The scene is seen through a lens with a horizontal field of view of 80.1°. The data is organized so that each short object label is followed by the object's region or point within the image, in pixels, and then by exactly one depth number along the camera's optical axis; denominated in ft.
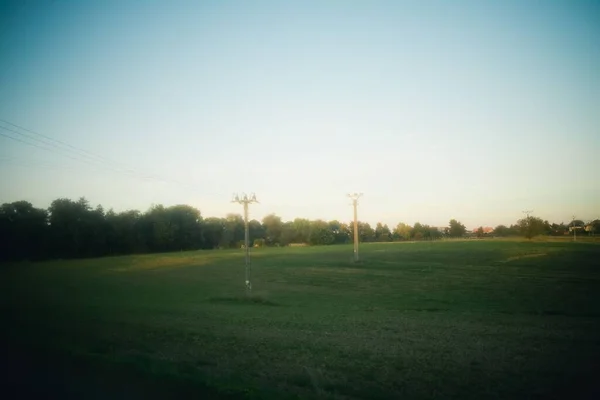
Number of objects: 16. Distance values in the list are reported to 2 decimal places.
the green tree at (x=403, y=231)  638.94
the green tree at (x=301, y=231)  556.51
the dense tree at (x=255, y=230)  536.66
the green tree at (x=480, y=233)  590.72
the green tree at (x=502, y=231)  501.76
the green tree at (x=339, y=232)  575.79
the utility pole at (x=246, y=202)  115.11
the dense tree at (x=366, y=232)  590.55
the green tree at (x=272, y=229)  561.43
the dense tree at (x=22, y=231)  274.73
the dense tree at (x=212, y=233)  456.41
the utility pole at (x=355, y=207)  203.42
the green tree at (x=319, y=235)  543.80
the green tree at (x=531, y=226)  362.06
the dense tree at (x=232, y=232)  483.92
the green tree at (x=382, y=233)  610.61
